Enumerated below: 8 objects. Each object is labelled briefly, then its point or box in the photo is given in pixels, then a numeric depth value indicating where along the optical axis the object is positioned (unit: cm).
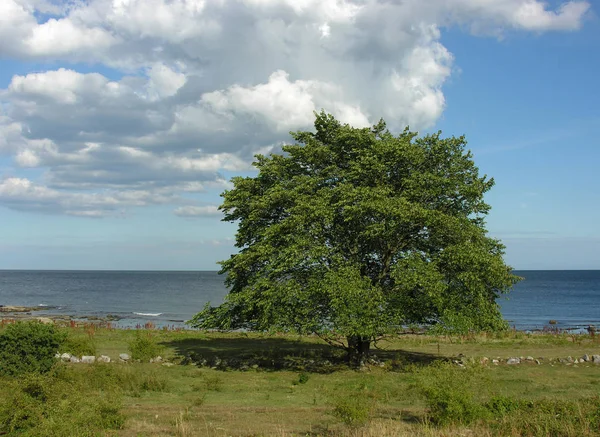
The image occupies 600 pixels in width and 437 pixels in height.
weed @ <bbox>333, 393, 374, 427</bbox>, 1441
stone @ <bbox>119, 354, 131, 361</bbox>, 3058
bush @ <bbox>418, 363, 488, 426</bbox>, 1439
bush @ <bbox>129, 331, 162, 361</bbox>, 2966
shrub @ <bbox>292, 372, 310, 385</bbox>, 2477
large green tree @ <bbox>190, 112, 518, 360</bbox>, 2450
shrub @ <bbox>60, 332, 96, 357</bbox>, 3012
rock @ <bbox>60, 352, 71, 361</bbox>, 2931
